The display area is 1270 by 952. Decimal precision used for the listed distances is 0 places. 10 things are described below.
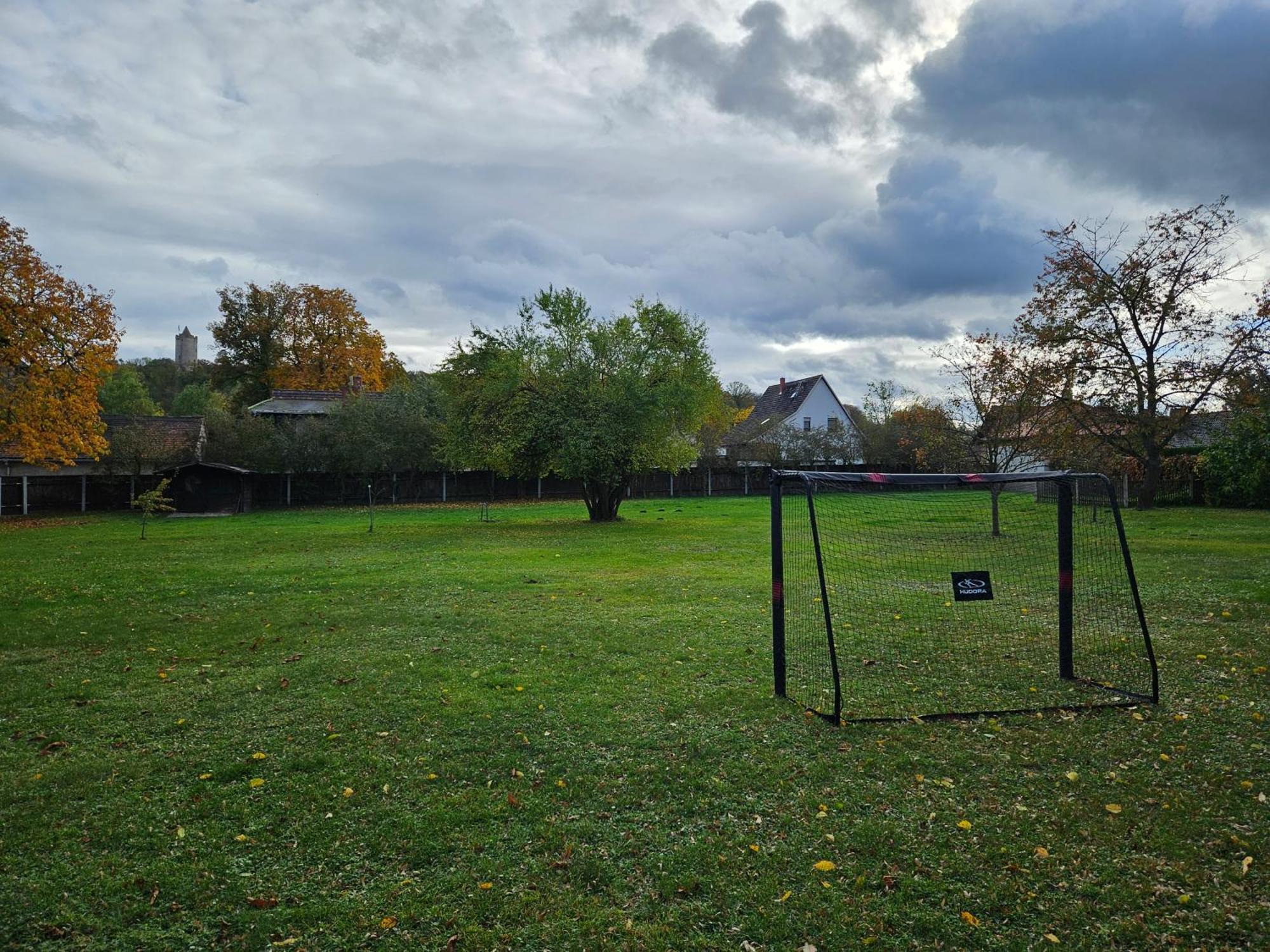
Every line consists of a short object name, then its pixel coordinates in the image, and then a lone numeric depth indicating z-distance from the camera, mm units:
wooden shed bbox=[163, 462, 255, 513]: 28797
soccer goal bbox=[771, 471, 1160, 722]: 5832
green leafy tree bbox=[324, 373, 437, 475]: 32875
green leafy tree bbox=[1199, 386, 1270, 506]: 23109
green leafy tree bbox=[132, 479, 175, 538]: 18578
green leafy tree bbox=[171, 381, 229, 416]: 50000
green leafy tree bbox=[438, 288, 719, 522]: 21625
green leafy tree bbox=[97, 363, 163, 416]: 50219
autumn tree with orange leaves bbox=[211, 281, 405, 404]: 48219
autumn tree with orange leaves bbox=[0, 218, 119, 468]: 24781
